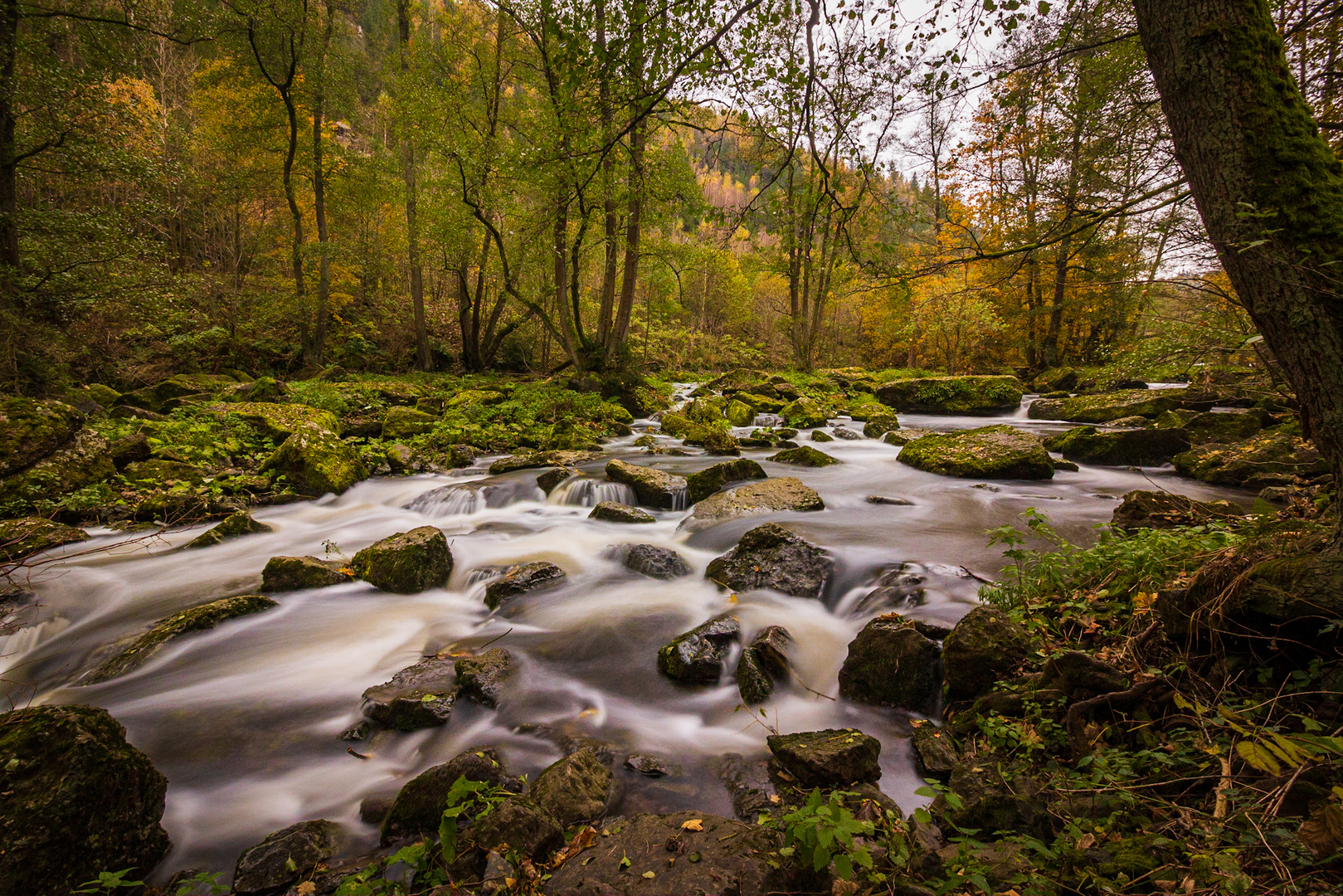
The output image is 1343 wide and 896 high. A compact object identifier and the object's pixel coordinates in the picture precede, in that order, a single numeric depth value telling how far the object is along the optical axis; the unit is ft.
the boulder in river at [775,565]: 17.47
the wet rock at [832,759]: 9.18
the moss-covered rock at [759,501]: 23.91
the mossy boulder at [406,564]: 18.49
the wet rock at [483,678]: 13.05
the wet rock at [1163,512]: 15.43
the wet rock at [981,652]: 10.66
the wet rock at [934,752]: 9.61
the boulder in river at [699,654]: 13.74
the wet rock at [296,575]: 17.90
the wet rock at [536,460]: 32.55
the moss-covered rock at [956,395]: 51.70
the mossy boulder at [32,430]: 21.17
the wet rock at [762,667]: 13.00
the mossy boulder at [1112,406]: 36.65
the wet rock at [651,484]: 26.17
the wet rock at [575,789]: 8.96
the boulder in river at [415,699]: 12.14
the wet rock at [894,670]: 11.78
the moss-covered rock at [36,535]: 17.63
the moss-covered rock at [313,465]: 26.94
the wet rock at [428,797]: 9.00
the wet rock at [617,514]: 24.71
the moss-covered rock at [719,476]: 26.48
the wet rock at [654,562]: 19.72
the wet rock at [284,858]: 8.25
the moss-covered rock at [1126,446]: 28.25
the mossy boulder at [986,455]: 27.48
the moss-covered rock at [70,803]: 7.34
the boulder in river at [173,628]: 14.17
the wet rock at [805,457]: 34.19
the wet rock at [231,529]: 21.17
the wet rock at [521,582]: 18.10
